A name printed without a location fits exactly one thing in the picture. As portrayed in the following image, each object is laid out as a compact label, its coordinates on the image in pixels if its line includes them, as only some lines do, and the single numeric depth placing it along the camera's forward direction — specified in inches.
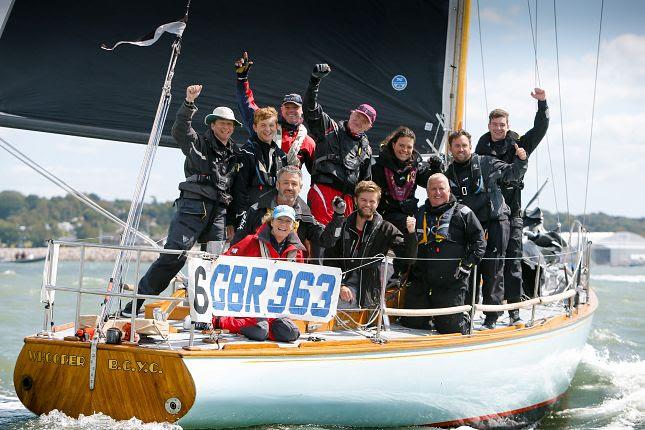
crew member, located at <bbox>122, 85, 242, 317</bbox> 470.0
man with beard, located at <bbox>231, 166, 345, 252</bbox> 451.8
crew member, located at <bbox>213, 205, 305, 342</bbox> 424.8
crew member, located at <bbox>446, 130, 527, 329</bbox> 528.0
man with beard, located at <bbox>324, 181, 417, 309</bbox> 465.7
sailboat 382.3
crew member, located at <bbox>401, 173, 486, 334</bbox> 486.3
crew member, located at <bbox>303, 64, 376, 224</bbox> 510.0
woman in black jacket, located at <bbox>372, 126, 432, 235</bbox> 518.0
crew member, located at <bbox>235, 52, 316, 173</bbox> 507.5
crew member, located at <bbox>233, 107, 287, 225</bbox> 489.1
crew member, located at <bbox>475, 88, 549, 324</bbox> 551.8
